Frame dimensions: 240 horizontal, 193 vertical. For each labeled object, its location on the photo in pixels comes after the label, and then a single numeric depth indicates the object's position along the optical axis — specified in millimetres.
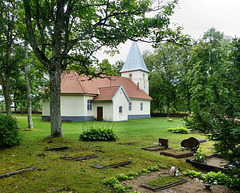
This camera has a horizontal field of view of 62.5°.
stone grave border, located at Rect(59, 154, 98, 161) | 6698
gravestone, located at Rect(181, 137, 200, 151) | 8192
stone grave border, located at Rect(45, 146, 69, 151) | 8088
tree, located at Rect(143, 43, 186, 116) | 41812
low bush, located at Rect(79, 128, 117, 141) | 11094
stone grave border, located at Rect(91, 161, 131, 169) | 5843
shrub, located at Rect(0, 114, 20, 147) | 8086
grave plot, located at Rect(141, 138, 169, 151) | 8799
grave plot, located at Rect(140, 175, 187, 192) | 4520
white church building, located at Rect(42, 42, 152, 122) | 26344
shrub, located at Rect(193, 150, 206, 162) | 6508
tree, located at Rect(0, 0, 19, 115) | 13903
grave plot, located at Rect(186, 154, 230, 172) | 6003
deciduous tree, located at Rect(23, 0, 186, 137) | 9719
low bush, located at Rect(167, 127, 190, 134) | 15404
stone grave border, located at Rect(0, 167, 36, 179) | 4866
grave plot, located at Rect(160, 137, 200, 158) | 7648
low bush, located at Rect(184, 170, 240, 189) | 4520
